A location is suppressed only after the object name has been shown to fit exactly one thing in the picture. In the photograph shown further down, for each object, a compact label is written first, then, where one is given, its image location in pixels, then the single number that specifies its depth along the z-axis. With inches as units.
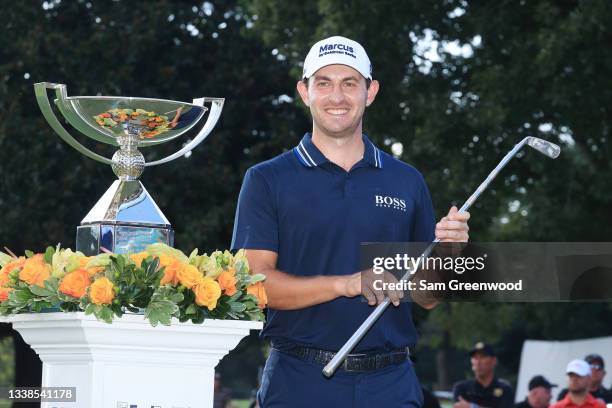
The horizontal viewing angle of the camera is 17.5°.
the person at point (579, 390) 919.0
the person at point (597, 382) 1017.8
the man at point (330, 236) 336.2
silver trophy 319.1
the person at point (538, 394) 1016.2
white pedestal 284.9
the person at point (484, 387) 965.0
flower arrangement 283.8
